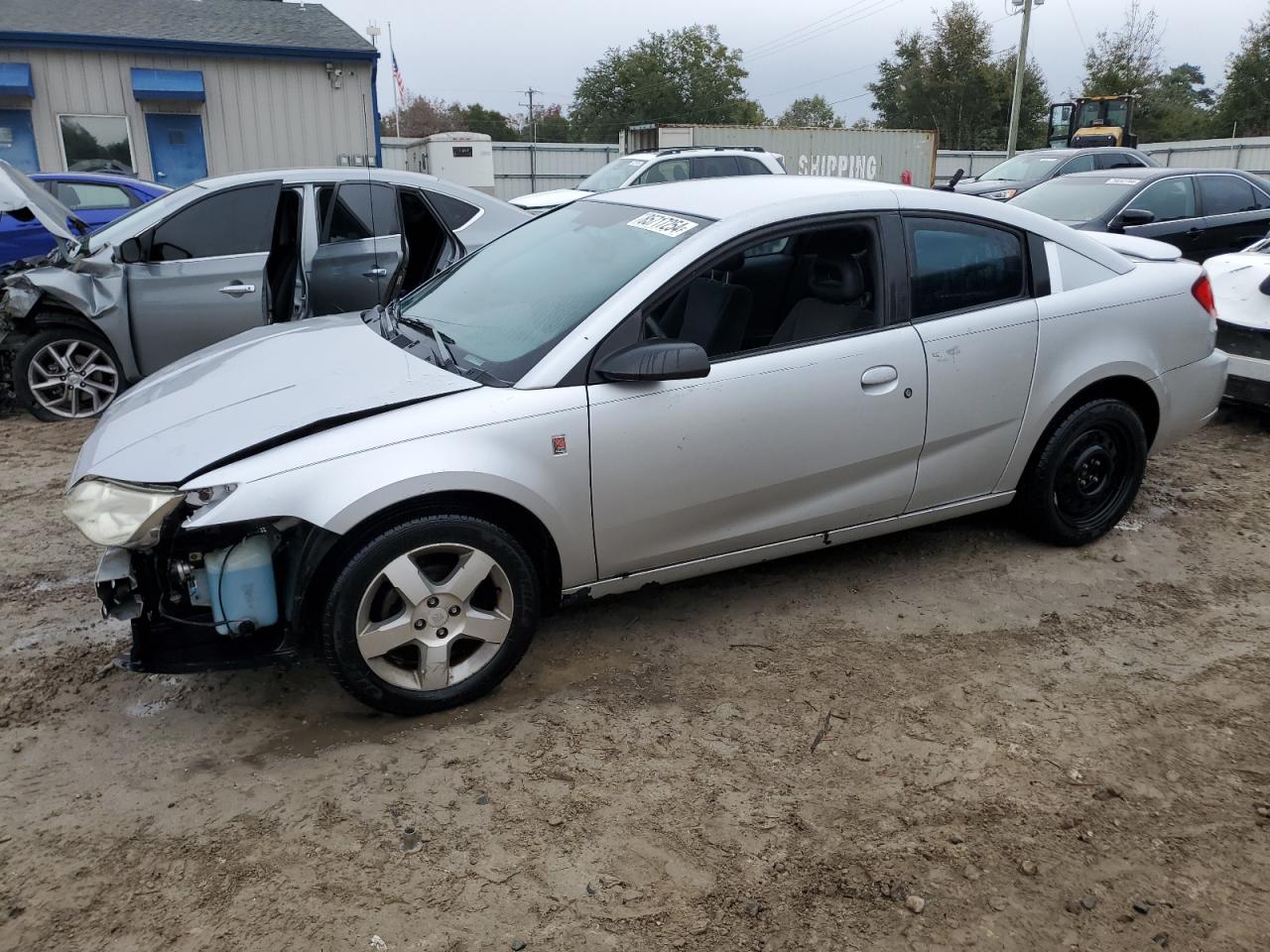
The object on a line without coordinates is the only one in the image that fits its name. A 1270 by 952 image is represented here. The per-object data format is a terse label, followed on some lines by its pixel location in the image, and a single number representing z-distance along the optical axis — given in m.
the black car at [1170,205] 9.98
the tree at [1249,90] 46.84
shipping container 24.89
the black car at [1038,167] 15.14
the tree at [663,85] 60.06
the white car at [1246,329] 6.20
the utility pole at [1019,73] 29.91
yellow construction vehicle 26.02
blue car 10.68
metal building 17.56
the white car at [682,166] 13.84
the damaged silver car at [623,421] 3.01
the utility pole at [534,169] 26.00
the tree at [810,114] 79.69
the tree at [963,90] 50.19
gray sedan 6.43
